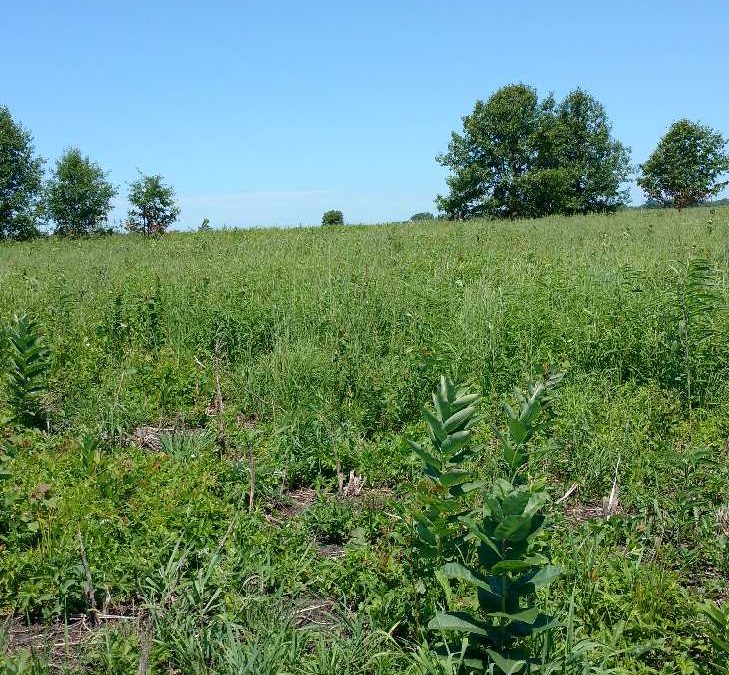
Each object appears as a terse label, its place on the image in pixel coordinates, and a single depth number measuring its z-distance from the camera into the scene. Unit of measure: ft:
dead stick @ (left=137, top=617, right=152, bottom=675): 7.52
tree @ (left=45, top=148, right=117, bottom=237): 122.42
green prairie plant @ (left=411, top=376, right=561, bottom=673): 6.75
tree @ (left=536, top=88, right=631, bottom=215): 155.12
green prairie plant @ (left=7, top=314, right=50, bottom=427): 16.83
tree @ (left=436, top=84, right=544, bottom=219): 153.99
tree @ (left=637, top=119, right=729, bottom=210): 168.04
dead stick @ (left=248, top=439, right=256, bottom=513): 12.54
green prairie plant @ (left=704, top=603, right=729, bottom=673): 7.80
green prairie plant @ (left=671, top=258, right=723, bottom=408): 16.88
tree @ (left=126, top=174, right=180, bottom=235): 101.04
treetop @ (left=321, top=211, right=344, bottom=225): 182.14
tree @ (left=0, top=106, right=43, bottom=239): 126.11
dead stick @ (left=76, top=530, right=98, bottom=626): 9.16
